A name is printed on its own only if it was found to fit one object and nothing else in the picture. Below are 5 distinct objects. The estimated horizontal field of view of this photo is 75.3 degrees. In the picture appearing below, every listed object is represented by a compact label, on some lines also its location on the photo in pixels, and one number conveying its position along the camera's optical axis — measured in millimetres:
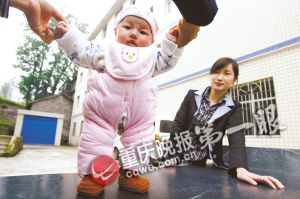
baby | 699
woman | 1358
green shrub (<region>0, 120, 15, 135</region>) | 10617
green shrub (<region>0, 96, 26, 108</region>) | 12949
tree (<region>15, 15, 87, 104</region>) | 13914
